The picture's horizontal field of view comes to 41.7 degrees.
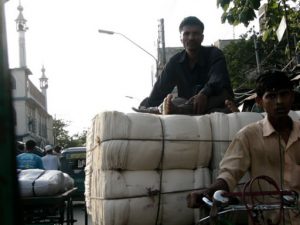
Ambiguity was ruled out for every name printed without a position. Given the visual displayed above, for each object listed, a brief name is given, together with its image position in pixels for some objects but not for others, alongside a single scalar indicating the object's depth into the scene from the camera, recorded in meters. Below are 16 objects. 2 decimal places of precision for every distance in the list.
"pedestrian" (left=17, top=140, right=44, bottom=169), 6.41
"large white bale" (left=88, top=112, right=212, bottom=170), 1.85
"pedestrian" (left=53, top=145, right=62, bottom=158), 13.43
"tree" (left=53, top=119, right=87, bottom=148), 64.73
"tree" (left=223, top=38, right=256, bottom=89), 20.30
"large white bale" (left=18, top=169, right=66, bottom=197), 3.39
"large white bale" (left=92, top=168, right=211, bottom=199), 1.86
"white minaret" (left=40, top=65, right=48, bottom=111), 54.80
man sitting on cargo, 2.46
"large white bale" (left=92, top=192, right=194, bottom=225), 1.86
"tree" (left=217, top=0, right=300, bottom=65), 3.93
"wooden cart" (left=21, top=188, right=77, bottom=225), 3.37
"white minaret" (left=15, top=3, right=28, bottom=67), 38.64
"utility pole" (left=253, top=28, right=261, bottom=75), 14.36
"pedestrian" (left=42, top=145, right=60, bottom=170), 9.57
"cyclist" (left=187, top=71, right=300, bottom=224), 1.83
